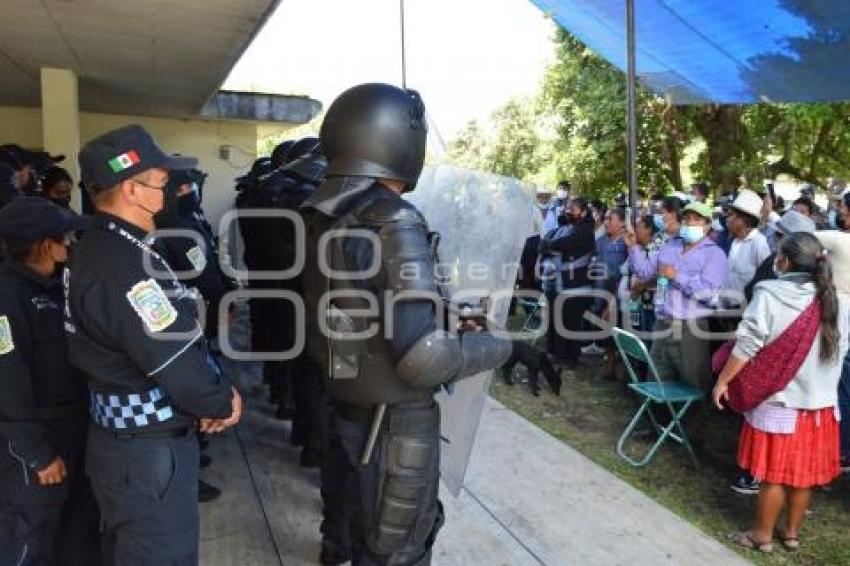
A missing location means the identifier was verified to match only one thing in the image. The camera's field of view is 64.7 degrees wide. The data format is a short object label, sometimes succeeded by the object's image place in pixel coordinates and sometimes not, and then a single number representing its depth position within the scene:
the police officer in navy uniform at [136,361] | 1.86
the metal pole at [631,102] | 5.54
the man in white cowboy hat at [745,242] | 5.19
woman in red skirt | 3.19
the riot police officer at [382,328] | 2.02
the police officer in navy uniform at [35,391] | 2.23
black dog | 6.06
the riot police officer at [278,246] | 3.89
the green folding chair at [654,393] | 4.30
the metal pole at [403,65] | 4.19
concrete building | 4.96
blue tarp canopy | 5.74
